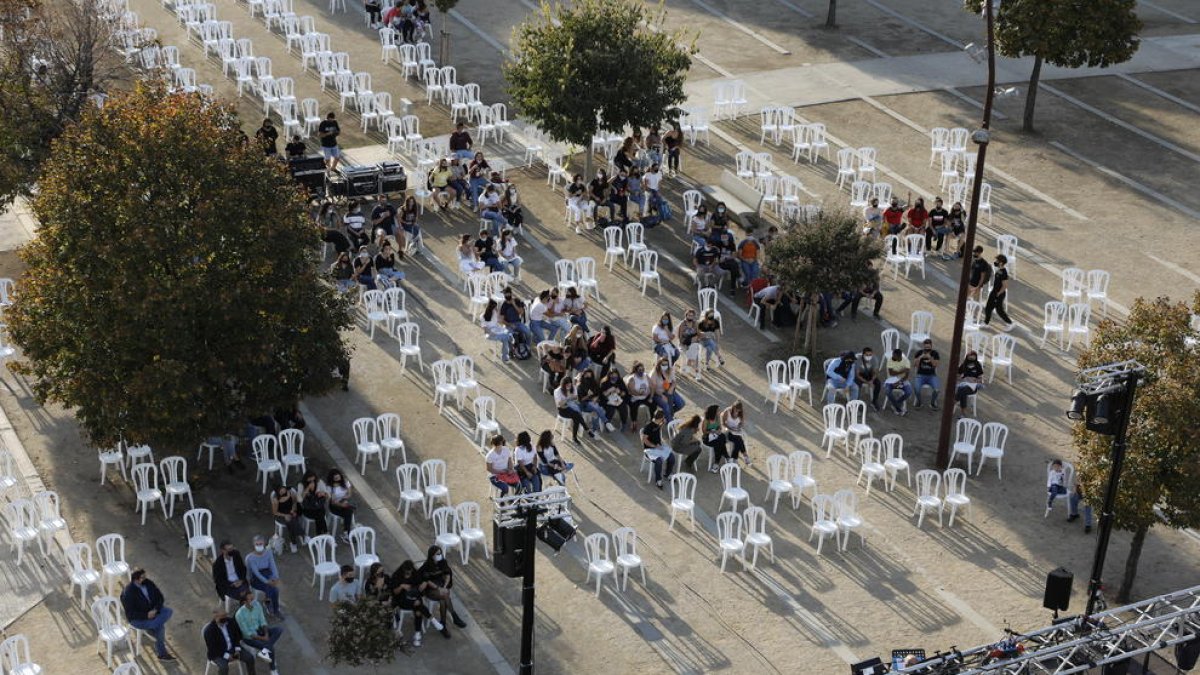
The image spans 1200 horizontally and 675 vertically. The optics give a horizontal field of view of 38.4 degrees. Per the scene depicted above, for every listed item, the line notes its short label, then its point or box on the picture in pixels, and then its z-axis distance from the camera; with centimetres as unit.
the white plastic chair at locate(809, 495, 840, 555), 2294
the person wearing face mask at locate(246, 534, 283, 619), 2080
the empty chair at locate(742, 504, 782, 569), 2247
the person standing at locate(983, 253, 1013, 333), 2866
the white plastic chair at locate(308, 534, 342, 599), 2141
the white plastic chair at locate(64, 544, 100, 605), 2098
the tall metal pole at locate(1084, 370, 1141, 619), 1970
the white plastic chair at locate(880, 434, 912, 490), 2447
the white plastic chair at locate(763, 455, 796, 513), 2384
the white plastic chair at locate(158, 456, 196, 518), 2286
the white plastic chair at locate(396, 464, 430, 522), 2314
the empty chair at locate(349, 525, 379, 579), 2153
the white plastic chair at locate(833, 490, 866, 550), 2300
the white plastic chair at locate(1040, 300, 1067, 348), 2859
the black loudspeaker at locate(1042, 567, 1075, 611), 1964
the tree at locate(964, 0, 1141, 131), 3538
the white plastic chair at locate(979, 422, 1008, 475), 2484
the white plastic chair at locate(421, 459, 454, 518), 2308
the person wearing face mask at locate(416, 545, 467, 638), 2062
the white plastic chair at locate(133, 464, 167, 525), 2267
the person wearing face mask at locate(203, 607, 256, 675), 1955
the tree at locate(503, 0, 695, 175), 3103
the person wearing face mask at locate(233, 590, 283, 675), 1970
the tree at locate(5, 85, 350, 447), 2162
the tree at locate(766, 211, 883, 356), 2645
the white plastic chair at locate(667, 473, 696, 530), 2325
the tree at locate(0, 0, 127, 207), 2709
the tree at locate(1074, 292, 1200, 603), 2059
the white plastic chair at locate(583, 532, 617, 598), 2186
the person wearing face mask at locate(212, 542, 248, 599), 2062
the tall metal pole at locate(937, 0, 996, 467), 2361
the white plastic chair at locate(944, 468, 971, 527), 2375
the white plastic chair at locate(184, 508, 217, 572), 2184
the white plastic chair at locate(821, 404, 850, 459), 2528
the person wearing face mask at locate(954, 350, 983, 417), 2611
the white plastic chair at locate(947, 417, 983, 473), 2489
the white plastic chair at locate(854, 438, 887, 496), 2439
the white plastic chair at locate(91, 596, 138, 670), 1992
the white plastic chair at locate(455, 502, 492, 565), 2228
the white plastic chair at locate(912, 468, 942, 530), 2367
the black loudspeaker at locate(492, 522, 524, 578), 1680
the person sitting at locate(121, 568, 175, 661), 1988
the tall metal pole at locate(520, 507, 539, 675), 1672
